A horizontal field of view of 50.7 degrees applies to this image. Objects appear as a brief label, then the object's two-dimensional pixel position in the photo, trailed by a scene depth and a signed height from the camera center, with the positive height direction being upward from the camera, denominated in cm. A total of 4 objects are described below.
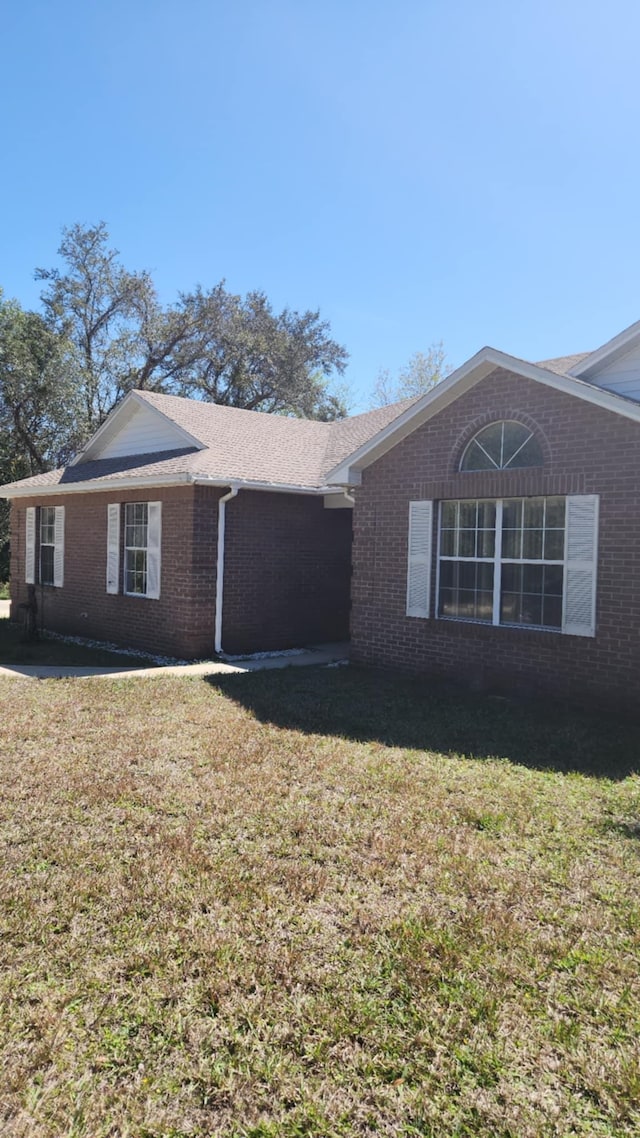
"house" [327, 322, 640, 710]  785 +39
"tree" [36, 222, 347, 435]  3106 +1025
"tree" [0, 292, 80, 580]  2380 +546
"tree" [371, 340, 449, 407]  3931 +1063
